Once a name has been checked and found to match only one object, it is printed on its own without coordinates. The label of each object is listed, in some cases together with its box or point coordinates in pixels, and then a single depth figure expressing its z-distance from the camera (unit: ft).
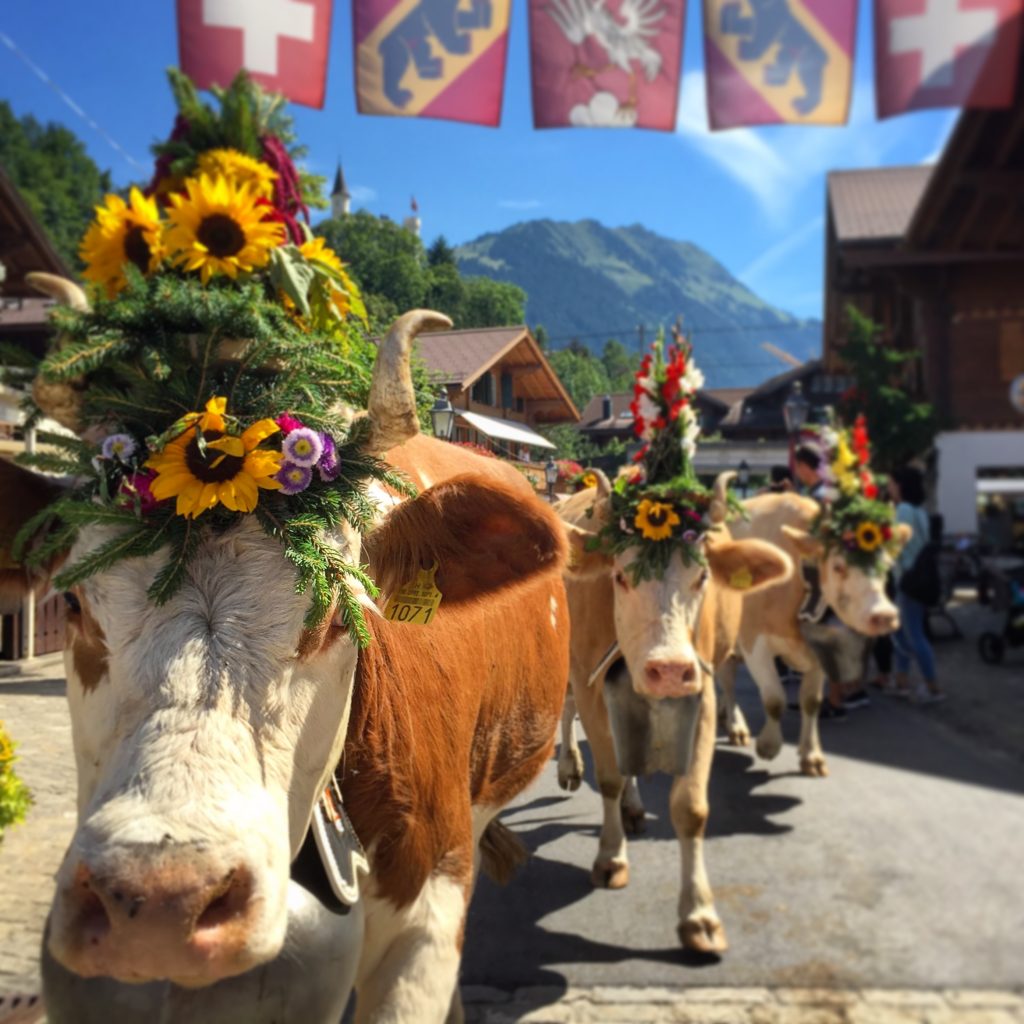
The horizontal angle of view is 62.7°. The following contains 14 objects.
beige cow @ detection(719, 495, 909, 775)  19.56
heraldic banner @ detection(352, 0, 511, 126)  17.46
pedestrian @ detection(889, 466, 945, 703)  26.50
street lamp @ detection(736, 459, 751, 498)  24.75
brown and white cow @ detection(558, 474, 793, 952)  11.40
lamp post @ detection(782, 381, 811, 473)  36.58
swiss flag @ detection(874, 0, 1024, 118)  18.80
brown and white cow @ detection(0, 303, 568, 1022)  3.82
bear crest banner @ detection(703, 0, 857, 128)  19.53
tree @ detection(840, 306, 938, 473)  60.75
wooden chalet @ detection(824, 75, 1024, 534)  51.03
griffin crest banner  18.70
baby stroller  31.60
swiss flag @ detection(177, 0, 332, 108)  16.80
